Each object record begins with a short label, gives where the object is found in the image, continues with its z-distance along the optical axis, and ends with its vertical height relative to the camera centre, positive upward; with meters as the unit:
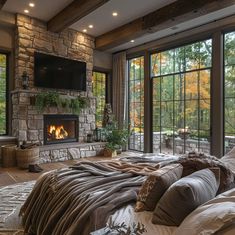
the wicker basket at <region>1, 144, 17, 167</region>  4.86 -0.76
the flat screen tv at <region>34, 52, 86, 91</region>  5.45 +1.14
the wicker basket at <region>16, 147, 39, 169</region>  4.75 -0.79
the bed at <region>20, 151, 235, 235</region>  1.43 -0.58
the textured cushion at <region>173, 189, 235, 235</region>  1.00 -0.45
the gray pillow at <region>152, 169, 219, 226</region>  1.27 -0.45
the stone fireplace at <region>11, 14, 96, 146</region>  5.18 +1.17
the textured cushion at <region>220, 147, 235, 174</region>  2.22 -0.41
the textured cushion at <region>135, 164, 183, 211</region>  1.47 -0.45
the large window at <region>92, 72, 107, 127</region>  7.04 +0.84
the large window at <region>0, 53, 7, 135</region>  5.45 +0.64
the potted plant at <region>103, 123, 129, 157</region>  6.20 -0.53
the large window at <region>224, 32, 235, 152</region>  4.83 +0.60
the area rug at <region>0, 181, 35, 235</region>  2.36 -1.08
